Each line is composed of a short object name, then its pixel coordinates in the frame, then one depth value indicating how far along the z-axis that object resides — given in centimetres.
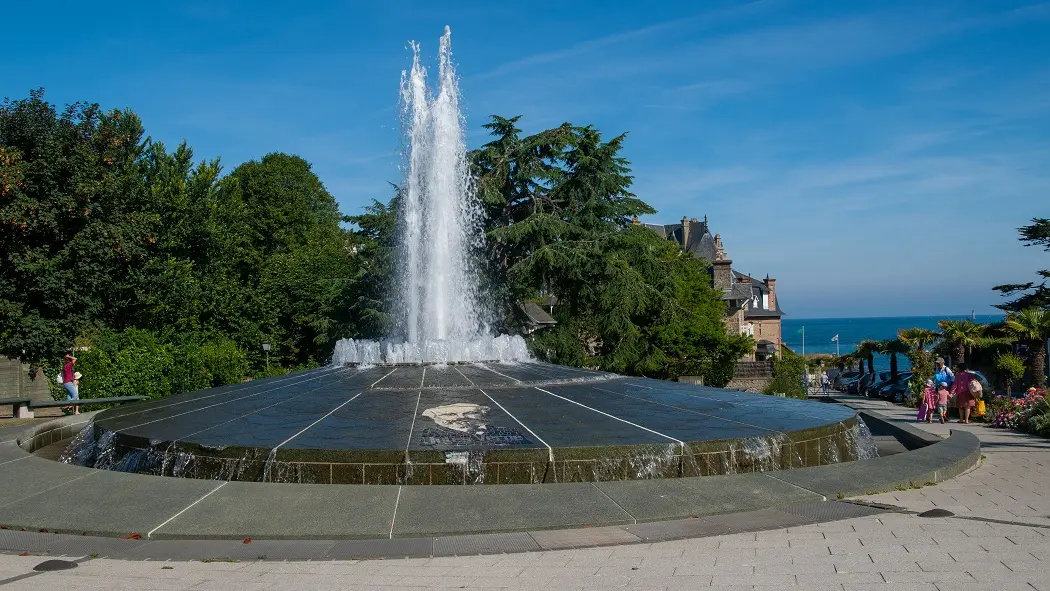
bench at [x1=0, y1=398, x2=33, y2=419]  1717
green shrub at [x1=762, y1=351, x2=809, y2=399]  3375
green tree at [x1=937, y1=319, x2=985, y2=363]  2727
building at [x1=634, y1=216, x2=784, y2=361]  6931
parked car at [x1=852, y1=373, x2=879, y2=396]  4159
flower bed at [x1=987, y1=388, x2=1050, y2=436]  1459
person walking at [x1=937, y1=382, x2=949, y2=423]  1811
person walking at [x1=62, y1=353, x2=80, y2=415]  2128
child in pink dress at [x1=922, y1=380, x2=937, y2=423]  1834
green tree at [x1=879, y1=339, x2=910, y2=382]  3609
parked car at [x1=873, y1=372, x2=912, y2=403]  3149
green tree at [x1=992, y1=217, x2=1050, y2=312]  3441
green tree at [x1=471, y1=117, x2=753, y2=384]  3306
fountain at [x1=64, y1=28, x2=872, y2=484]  834
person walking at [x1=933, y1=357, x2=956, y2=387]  1858
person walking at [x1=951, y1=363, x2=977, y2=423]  1791
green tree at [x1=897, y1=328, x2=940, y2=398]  2704
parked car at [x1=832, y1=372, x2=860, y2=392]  5181
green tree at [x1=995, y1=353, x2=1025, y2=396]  2328
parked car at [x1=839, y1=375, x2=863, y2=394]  4516
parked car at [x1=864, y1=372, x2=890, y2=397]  3764
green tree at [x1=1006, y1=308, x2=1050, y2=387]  2159
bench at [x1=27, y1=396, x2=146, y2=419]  1672
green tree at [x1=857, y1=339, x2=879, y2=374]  4151
